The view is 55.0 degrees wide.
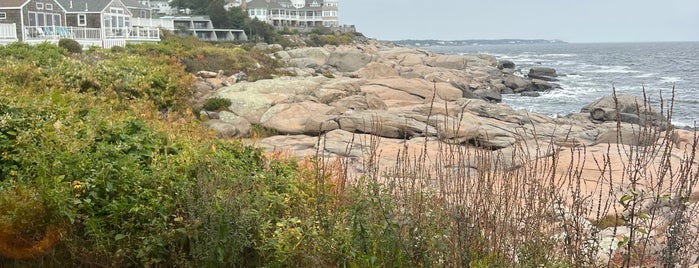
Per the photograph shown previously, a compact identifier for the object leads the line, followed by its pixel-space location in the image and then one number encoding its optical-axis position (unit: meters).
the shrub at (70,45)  30.12
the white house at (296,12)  103.05
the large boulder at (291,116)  18.09
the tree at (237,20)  75.71
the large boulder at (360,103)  20.88
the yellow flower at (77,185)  5.29
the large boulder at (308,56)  45.68
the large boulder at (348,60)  46.70
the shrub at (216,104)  19.09
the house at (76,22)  36.22
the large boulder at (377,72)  34.31
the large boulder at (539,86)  47.08
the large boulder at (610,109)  26.59
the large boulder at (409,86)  25.59
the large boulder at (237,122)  17.47
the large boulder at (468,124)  16.34
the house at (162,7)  85.56
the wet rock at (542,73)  57.48
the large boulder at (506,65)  69.25
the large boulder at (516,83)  46.69
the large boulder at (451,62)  55.88
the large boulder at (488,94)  37.62
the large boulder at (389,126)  17.44
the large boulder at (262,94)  19.47
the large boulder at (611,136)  17.47
